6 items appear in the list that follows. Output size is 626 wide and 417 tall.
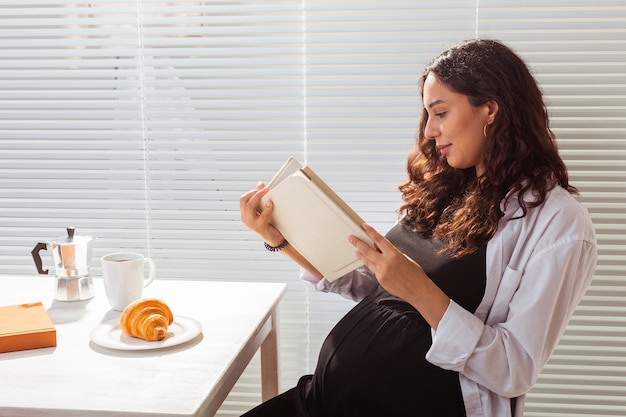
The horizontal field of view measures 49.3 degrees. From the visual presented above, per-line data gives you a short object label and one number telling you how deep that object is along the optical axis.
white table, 1.12
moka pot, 1.62
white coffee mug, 1.57
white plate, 1.34
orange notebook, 1.33
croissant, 1.37
